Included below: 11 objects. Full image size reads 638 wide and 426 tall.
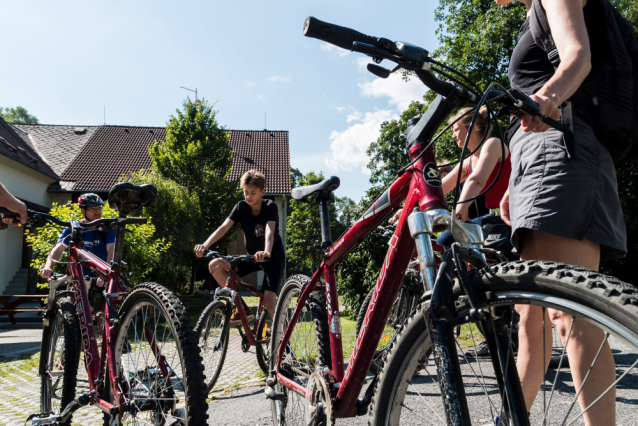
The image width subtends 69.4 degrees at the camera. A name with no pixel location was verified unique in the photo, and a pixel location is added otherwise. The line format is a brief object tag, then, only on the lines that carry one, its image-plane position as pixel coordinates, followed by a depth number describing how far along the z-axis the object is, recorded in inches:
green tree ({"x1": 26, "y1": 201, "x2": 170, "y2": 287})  416.8
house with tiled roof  781.3
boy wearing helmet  184.2
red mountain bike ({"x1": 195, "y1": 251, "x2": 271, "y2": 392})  182.1
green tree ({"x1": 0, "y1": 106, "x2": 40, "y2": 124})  1980.8
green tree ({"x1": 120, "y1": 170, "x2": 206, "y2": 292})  619.2
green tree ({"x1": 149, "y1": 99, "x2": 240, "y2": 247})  858.8
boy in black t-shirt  189.6
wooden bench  442.3
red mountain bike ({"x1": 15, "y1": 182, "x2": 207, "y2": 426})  82.4
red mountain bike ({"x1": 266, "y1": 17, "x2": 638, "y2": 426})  40.6
